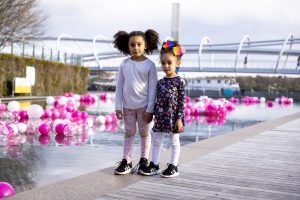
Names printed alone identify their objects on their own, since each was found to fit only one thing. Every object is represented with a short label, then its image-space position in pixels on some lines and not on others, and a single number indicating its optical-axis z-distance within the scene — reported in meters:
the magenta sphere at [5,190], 3.74
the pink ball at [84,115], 11.31
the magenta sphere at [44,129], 8.99
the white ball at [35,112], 12.11
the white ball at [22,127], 8.93
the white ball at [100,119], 11.80
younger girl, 4.77
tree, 27.77
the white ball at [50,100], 20.19
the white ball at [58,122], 9.41
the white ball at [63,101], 16.81
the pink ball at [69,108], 14.03
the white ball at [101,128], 10.42
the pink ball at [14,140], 7.54
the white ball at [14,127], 8.16
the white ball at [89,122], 10.69
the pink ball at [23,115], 12.25
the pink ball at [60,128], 9.04
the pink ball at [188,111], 16.00
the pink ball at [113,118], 12.52
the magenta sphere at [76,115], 11.35
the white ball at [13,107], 13.50
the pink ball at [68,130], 8.90
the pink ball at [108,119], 12.16
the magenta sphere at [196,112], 16.34
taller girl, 4.83
